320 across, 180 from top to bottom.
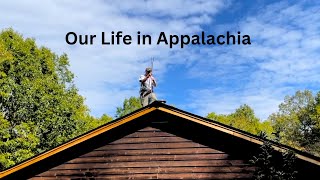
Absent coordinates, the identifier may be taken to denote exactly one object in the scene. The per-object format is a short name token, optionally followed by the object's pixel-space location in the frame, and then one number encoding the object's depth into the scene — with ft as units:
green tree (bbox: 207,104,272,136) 174.58
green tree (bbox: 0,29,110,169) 79.03
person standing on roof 39.79
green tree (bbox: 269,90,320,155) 159.44
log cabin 31.30
